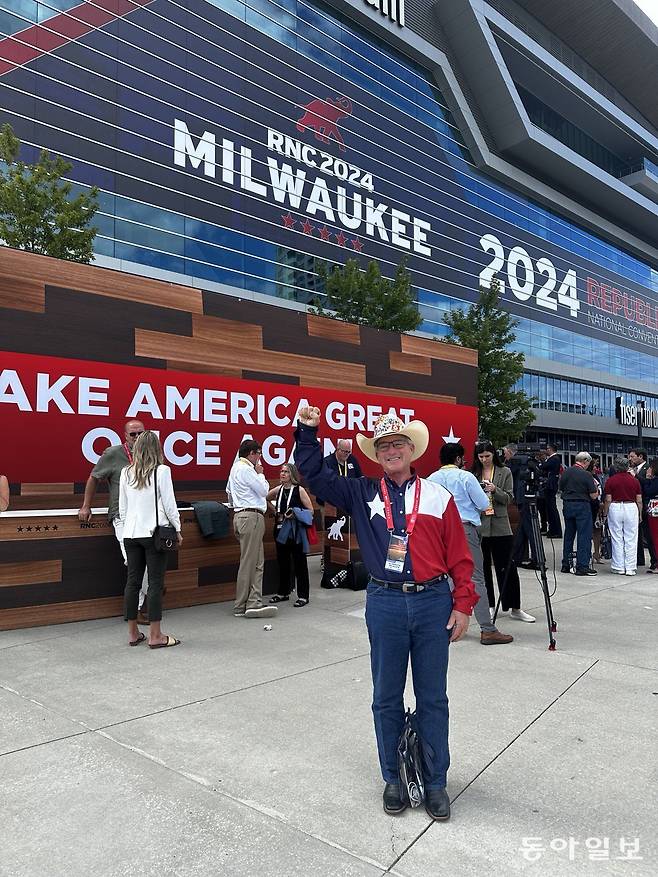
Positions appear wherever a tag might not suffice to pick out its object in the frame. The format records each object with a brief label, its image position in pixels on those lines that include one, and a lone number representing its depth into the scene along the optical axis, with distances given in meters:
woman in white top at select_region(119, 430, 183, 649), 5.27
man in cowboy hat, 2.78
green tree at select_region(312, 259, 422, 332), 22.41
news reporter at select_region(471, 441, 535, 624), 6.22
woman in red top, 9.73
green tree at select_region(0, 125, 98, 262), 13.52
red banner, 6.38
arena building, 23.33
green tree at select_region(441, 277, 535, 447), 25.80
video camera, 6.07
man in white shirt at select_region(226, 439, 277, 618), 6.63
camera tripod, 5.92
